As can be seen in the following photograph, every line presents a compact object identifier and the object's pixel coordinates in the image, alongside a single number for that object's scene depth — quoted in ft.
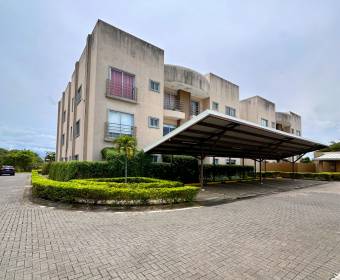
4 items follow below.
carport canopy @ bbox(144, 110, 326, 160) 36.04
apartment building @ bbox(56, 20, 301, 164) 50.08
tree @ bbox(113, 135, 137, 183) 39.29
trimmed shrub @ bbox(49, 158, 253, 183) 42.24
